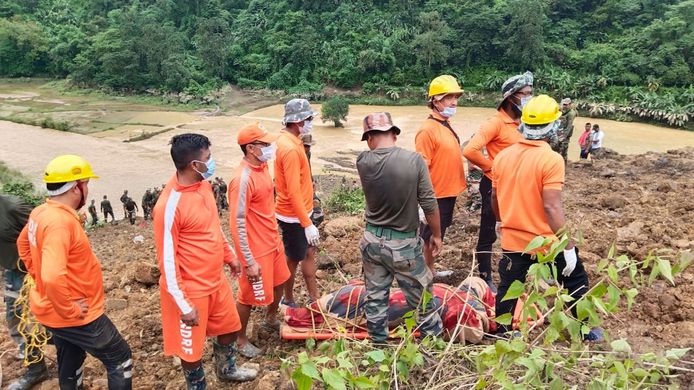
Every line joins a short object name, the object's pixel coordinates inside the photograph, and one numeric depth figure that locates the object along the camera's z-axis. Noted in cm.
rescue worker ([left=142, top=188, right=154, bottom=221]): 1156
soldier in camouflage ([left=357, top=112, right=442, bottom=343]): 274
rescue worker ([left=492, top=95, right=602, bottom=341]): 266
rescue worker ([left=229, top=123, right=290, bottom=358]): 310
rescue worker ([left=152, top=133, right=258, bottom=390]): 252
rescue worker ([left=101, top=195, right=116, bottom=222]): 1168
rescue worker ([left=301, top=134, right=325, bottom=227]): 386
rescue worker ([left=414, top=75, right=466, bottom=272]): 366
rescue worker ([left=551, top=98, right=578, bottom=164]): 884
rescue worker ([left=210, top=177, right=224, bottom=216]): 1169
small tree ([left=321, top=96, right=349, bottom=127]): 2462
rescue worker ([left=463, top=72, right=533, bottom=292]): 348
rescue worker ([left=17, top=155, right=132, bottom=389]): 240
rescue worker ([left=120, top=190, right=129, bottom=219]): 1147
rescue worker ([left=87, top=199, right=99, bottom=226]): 1127
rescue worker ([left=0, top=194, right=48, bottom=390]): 310
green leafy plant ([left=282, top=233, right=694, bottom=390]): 145
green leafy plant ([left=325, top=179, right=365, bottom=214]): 798
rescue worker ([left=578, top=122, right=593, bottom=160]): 1148
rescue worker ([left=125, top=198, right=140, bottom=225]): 1129
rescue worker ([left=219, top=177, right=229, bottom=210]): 1187
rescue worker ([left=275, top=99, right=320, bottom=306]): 338
